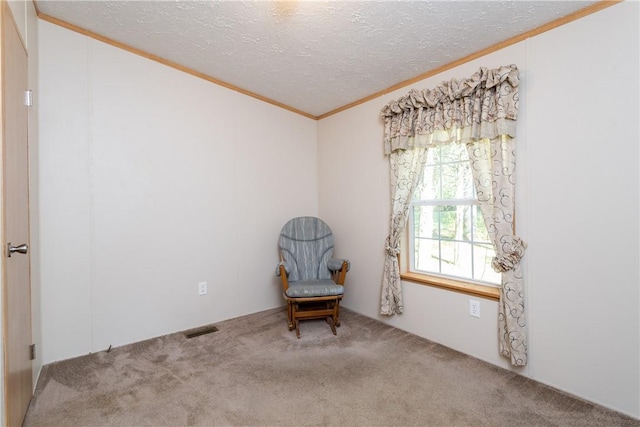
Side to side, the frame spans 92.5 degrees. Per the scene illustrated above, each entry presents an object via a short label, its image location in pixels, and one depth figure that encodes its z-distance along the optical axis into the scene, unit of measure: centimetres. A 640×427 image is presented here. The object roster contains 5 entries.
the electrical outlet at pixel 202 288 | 292
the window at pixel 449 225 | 239
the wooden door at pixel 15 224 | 133
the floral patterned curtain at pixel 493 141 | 202
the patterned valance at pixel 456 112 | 204
